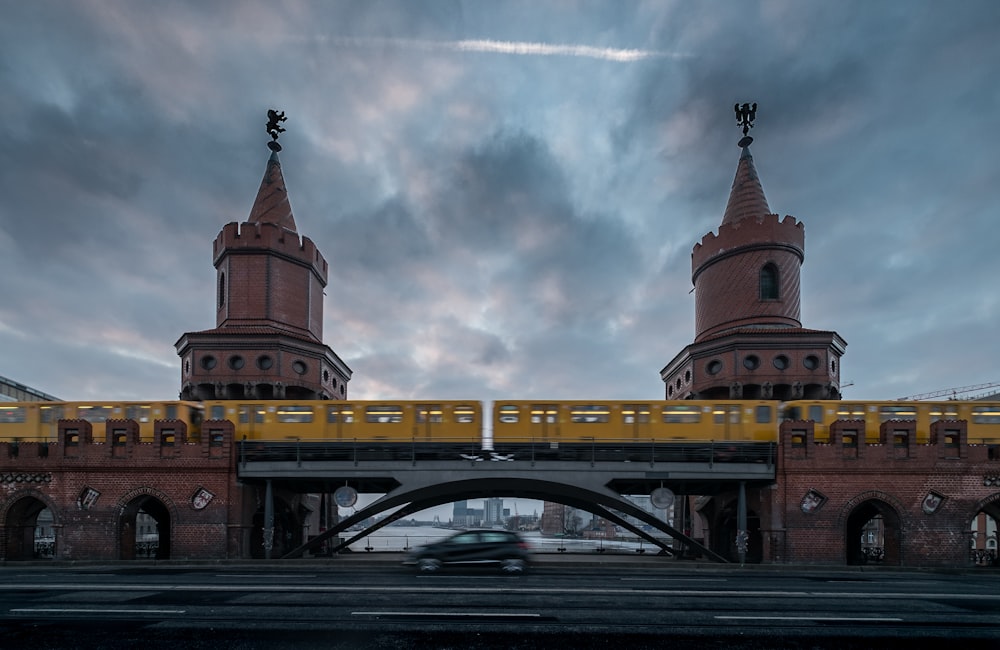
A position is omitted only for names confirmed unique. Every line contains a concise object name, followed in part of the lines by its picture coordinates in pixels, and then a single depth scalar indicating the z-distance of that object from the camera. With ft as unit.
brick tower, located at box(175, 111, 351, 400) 121.49
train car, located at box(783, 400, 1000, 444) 92.22
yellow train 92.07
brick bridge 86.89
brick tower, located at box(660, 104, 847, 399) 117.50
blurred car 71.87
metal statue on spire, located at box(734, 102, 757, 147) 138.62
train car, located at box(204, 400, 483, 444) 93.20
